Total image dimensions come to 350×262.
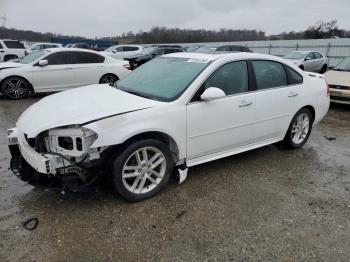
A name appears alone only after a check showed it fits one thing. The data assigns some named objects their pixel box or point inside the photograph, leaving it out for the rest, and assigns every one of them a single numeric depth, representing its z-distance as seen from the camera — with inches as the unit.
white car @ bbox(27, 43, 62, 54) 939.3
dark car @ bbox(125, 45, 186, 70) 749.9
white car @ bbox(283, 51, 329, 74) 697.0
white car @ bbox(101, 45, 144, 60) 922.7
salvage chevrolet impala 129.7
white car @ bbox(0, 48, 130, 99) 378.6
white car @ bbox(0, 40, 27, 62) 772.0
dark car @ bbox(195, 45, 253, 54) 731.0
